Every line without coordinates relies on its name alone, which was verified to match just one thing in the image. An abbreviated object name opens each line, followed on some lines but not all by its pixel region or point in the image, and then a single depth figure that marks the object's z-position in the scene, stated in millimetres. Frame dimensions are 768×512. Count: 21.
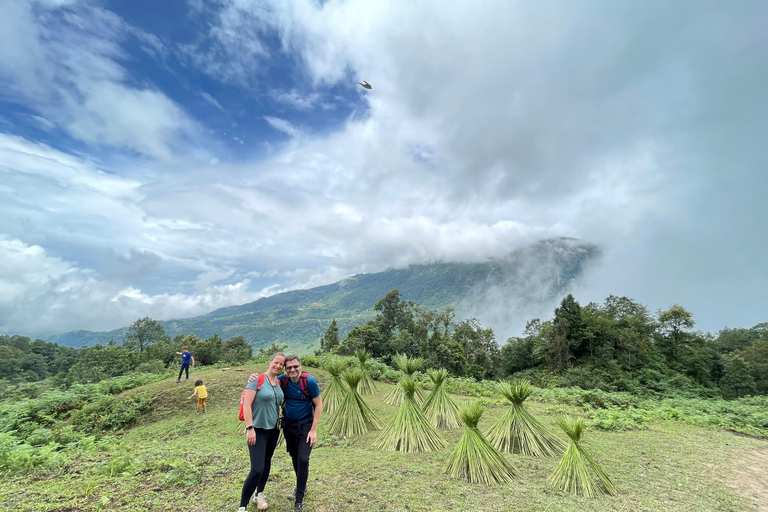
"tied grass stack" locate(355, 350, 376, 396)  11844
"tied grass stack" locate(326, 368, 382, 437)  7078
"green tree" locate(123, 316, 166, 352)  42312
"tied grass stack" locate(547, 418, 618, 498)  4215
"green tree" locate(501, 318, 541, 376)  34969
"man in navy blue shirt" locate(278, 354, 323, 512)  3455
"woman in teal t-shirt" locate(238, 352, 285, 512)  3133
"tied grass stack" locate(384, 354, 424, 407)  9273
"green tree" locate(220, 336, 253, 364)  33250
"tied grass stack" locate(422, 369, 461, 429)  7758
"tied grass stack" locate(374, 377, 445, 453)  5969
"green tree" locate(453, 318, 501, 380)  34219
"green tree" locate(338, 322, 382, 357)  31166
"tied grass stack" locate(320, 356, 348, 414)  8297
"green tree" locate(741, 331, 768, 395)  25516
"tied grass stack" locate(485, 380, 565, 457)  5910
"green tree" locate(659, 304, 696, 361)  30395
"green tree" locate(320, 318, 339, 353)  32938
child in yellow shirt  9086
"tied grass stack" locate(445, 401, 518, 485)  4531
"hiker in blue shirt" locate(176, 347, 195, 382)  11383
